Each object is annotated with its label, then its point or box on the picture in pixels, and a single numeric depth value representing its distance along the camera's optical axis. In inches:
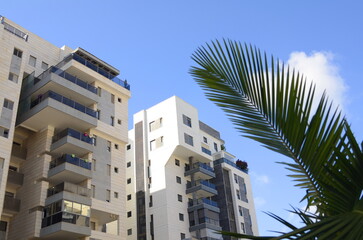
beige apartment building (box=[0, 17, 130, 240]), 1336.1
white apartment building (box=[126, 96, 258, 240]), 1984.5
